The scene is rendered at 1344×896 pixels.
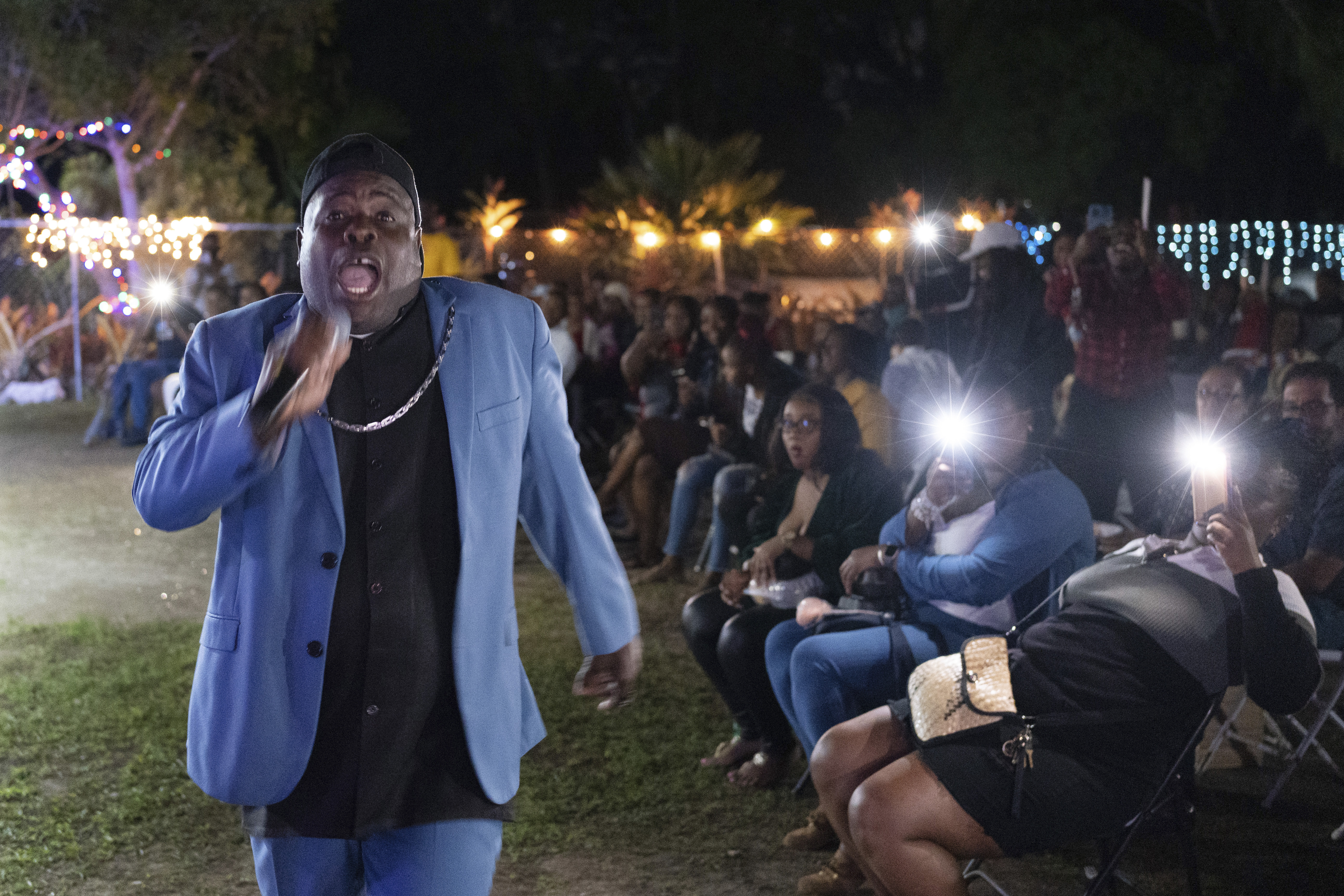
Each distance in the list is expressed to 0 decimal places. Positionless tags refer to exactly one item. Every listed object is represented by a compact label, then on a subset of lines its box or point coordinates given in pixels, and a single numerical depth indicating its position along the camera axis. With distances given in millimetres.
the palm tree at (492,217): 19375
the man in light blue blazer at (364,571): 2156
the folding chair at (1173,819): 3334
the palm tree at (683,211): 21000
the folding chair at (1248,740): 4789
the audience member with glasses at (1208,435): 3797
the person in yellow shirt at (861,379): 7410
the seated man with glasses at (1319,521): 4625
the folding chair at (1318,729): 4516
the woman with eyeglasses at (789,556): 4941
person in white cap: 7027
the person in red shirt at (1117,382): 6914
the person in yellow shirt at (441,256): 13352
